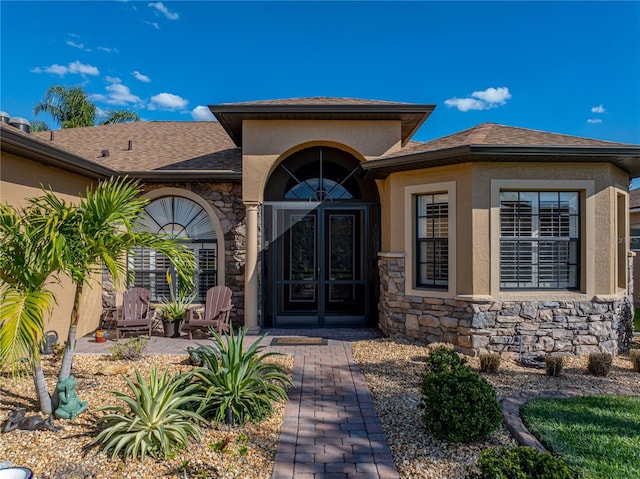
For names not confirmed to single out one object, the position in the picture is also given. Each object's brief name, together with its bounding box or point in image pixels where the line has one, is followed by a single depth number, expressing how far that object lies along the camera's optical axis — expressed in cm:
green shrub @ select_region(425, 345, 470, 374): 494
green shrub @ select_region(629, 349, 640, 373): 570
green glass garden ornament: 387
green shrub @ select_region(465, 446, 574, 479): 230
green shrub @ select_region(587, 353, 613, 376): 542
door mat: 715
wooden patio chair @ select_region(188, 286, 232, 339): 739
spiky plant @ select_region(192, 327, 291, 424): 381
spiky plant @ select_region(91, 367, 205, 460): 323
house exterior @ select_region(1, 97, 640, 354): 637
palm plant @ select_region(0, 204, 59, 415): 322
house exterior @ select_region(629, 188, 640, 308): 1253
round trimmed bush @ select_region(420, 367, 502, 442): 338
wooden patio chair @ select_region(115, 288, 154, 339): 748
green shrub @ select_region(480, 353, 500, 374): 548
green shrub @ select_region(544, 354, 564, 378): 538
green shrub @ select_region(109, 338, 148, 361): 601
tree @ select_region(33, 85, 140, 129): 1812
